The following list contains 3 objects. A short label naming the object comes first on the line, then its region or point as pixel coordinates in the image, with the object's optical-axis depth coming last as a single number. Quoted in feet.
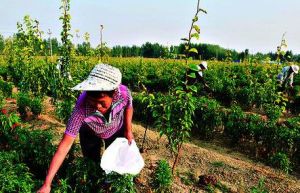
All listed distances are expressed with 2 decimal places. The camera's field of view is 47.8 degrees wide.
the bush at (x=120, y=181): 9.21
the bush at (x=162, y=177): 12.89
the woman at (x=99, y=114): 7.97
